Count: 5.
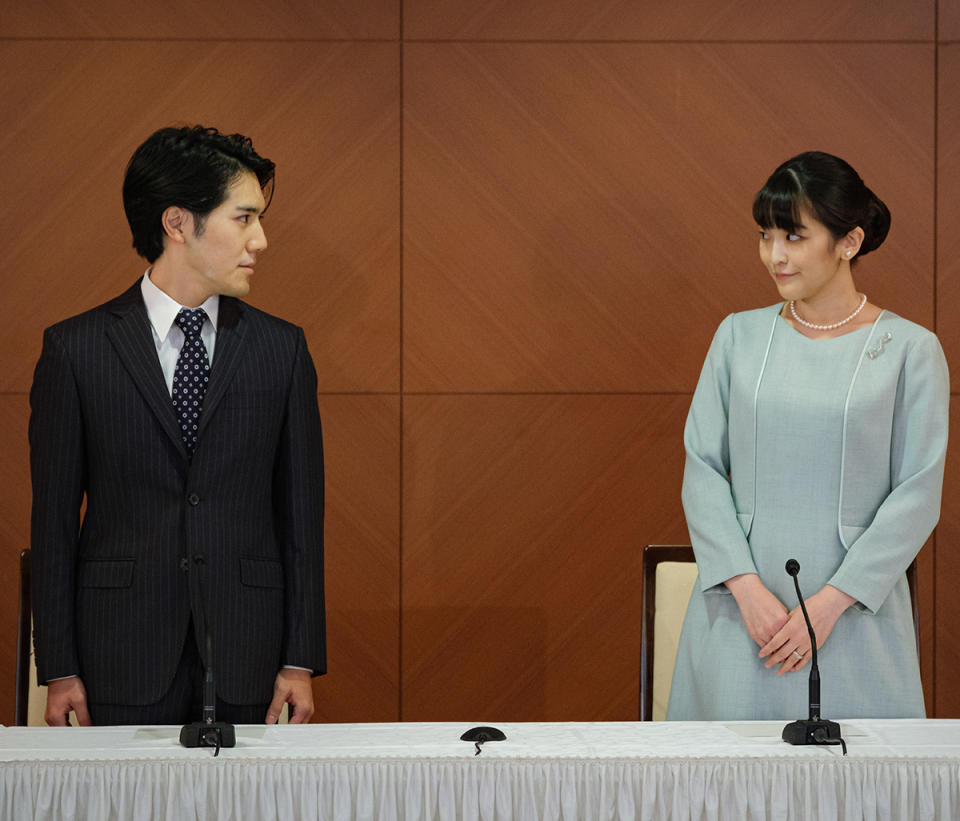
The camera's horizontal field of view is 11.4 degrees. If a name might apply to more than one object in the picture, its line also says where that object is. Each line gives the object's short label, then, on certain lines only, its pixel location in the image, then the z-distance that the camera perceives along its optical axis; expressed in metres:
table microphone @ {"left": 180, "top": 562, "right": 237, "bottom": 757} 7.45
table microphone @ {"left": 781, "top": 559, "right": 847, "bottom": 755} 7.48
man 7.79
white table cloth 7.39
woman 7.85
